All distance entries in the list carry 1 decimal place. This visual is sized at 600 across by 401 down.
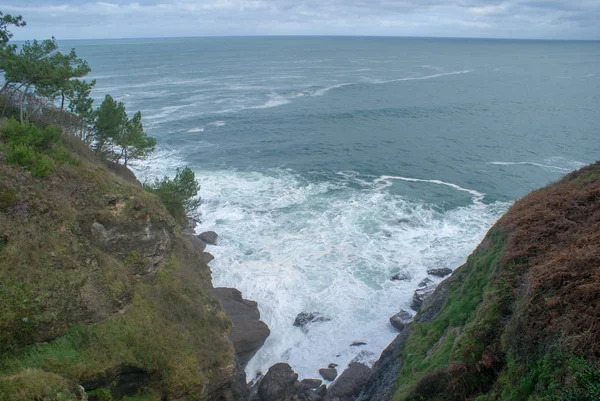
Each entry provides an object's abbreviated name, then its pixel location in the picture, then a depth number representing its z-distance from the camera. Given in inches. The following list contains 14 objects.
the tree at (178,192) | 1363.2
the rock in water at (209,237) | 1678.2
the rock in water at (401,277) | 1465.3
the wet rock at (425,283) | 1407.5
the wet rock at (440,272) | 1464.1
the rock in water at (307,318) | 1302.9
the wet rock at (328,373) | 1111.0
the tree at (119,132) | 1364.4
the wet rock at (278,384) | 1034.4
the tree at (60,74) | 1177.4
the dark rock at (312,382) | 1077.1
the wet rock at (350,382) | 1025.5
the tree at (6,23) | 1168.2
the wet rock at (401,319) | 1246.3
